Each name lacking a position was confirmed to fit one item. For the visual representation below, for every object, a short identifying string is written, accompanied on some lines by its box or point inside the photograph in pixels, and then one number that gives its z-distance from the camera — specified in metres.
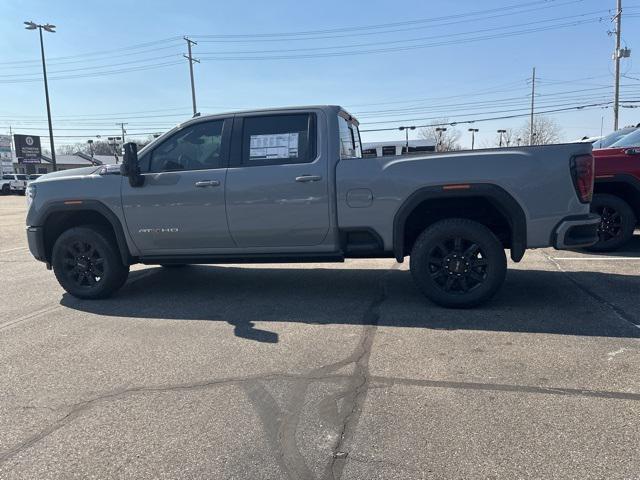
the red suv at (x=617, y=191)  7.32
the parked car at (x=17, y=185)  44.00
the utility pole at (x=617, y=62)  30.52
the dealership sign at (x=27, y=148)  64.12
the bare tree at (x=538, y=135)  69.59
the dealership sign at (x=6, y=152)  69.00
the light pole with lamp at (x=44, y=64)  32.16
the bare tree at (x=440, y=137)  71.51
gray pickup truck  4.70
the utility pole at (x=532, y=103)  59.08
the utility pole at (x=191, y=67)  41.03
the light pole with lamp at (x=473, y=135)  68.82
